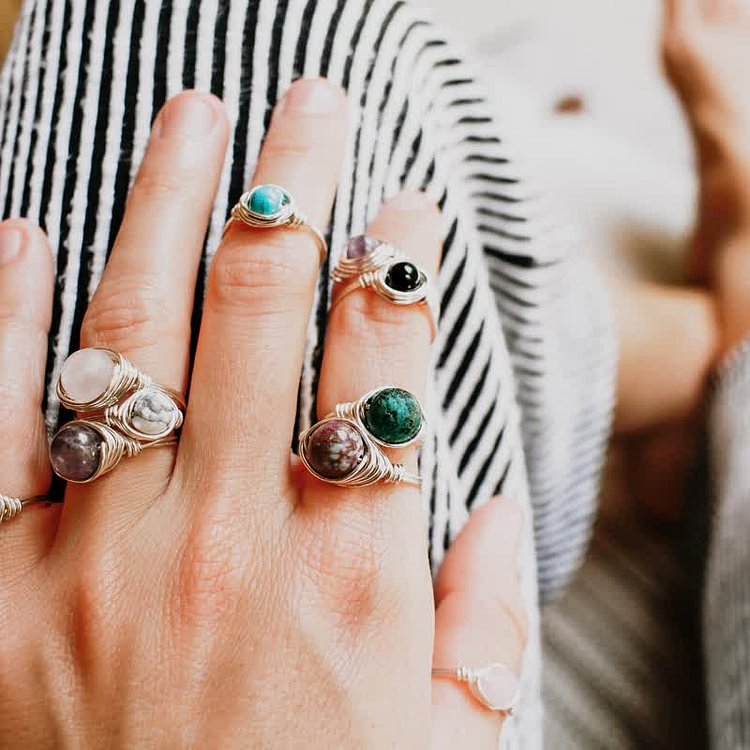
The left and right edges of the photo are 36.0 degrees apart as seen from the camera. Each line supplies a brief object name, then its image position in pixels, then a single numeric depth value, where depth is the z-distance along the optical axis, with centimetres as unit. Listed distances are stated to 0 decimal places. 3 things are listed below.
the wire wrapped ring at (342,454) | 19
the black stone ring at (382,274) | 20
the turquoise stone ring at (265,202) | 20
